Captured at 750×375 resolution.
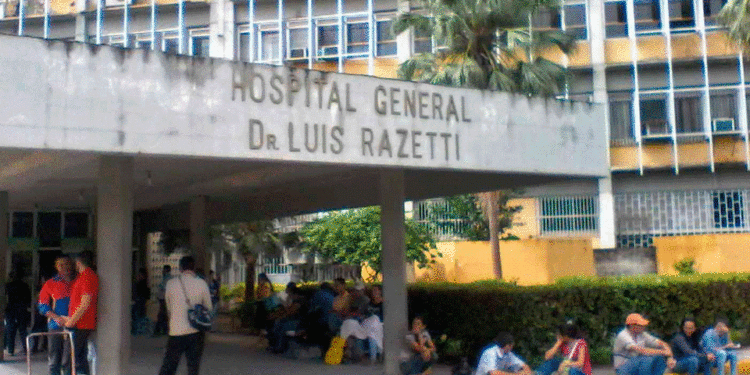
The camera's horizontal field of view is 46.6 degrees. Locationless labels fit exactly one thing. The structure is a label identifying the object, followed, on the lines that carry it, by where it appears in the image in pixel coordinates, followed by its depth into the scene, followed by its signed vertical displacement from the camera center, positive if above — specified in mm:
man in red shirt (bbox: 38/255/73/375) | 10258 -519
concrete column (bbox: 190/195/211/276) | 17797 +688
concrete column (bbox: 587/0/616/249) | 31172 +5977
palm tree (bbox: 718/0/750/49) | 24469 +6504
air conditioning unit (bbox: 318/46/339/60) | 32312 +7670
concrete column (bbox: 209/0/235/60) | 32062 +8626
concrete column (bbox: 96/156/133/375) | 10047 +19
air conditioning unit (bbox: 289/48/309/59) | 32625 +7721
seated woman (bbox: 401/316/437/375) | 11945 -1334
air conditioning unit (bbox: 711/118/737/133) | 31047 +4394
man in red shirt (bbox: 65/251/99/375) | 9828 -447
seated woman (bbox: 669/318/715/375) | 12031 -1446
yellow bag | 14227 -1535
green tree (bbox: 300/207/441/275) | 25406 +532
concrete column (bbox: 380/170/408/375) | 12719 -155
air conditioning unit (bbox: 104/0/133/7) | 31494 +9506
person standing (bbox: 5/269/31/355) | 14914 -752
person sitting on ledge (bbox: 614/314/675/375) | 10195 -1195
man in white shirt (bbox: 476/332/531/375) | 10156 -1258
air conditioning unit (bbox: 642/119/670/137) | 31453 +4405
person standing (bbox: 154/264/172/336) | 19309 -1239
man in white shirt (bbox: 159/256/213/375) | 9938 -615
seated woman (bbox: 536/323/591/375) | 10141 -1231
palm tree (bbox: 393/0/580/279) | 21719 +5455
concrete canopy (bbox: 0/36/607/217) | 8867 +1582
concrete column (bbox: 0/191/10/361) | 14094 +357
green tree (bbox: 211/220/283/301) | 28822 +792
